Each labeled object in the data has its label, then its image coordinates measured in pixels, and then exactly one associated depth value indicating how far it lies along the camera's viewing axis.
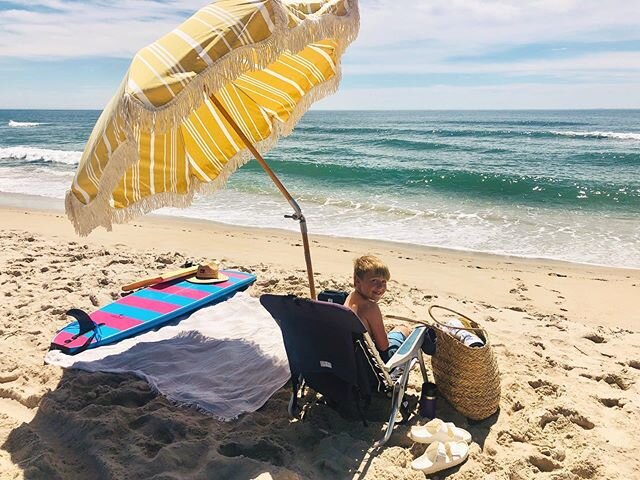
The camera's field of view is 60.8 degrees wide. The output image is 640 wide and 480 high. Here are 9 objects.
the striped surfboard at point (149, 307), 4.41
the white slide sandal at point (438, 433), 3.20
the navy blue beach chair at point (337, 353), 3.12
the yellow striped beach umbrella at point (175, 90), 2.82
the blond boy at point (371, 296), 3.38
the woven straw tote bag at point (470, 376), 3.53
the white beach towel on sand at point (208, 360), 3.85
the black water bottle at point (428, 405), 3.59
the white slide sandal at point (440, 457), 3.02
